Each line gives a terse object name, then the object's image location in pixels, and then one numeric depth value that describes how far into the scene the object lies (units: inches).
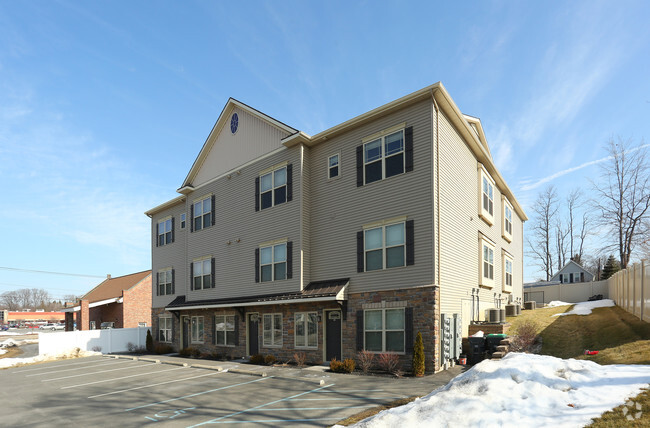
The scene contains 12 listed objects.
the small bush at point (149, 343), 1114.9
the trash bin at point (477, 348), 606.2
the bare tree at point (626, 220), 1521.9
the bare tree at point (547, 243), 2114.9
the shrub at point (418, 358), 527.2
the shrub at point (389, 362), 554.1
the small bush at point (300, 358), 665.6
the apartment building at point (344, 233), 585.6
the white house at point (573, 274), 1763.0
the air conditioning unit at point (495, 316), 672.4
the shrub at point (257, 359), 732.7
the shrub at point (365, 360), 574.9
